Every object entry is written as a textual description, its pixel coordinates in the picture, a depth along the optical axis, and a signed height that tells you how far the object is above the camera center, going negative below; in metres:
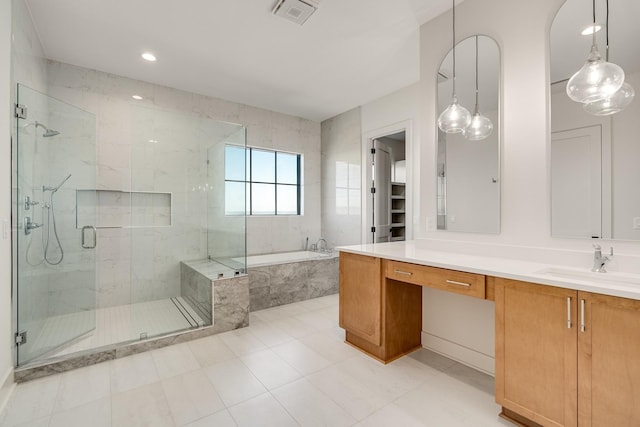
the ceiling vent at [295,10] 2.21 +1.61
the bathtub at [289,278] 3.51 -0.84
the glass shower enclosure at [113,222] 2.29 -0.09
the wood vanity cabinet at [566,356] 1.20 -0.67
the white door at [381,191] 4.30 +0.34
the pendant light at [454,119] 2.03 +0.67
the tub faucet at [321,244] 4.96 -0.53
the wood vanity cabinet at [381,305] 2.24 -0.76
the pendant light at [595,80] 1.33 +0.63
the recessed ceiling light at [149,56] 2.94 +1.63
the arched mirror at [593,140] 1.49 +0.41
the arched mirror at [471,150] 2.07 +0.48
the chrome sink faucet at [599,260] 1.54 -0.25
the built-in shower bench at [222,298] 2.84 -0.86
